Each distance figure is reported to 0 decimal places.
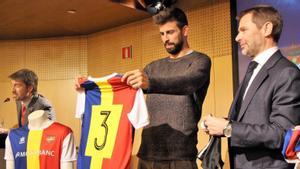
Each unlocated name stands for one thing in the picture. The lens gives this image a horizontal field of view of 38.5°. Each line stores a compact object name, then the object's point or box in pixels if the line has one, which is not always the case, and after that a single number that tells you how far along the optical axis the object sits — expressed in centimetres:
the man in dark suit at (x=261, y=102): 189
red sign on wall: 621
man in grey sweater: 244
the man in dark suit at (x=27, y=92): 354
